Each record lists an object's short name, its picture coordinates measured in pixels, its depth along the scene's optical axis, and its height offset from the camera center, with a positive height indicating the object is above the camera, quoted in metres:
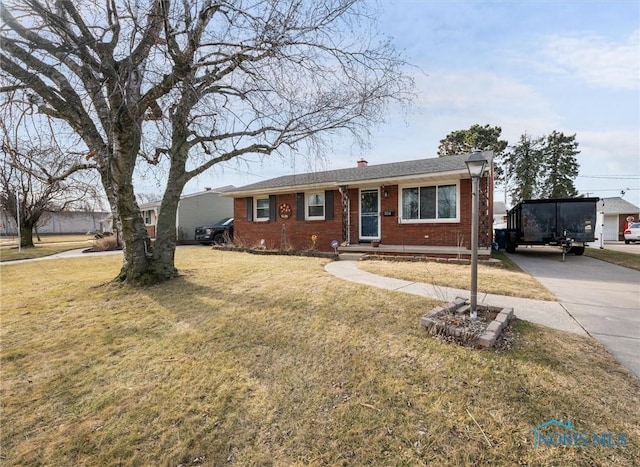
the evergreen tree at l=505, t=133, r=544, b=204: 30.41 +6.01
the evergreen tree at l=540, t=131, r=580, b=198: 29.47 +5.78
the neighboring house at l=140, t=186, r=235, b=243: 20.47 +1.27
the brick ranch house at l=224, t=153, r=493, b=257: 10.00 +0.63
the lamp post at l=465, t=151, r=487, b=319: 3.87 +0.26
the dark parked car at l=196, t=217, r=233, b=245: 18.44 -0.27
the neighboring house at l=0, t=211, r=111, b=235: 47.09 +0.95
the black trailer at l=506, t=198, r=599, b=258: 10.56 +0.01
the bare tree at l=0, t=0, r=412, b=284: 4.84 +2.78
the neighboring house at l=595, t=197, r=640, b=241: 25.86 +0.31
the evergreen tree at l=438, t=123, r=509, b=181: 27.75 +7.88
